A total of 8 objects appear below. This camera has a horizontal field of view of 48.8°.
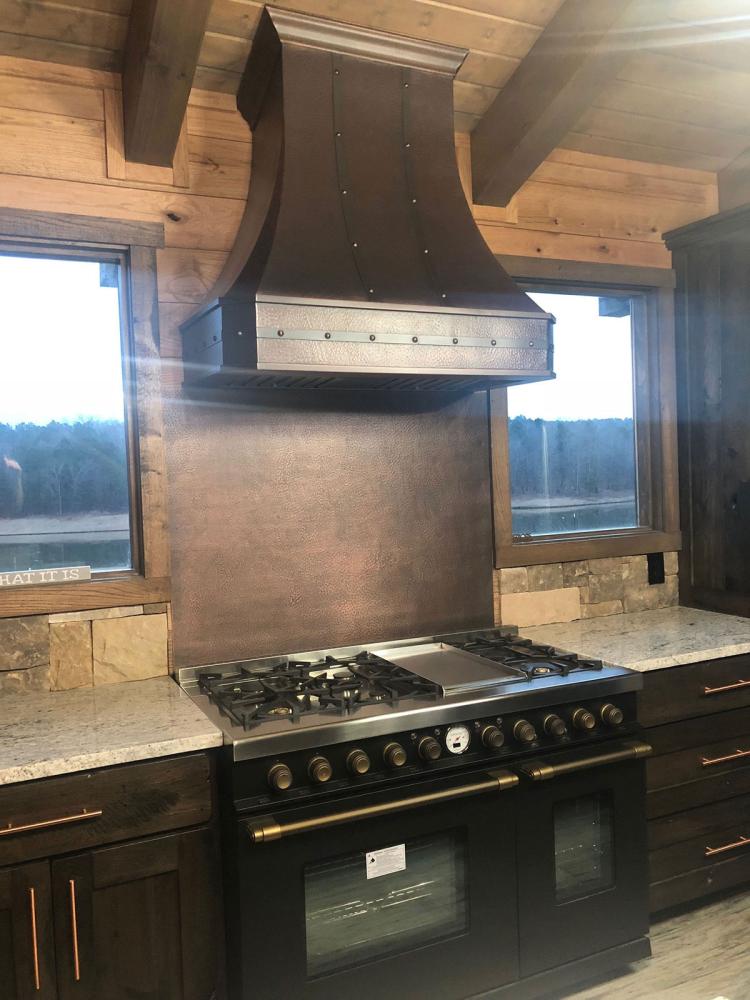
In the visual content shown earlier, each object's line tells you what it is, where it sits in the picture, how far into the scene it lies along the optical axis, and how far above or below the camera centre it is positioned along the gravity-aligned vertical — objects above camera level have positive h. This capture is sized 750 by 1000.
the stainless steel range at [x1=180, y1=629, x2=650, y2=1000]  1.89 -0.83
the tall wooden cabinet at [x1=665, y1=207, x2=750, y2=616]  3.00 +0.29
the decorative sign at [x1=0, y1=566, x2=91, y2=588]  2.29 -0.20
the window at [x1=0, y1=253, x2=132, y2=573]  2.35 +0.25
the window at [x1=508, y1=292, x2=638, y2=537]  3.09 +0.22
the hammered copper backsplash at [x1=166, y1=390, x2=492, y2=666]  2.50 -0.08
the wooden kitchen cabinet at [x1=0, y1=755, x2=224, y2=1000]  1.73 -0.86
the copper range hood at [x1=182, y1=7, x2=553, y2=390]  2.02 +0.67
